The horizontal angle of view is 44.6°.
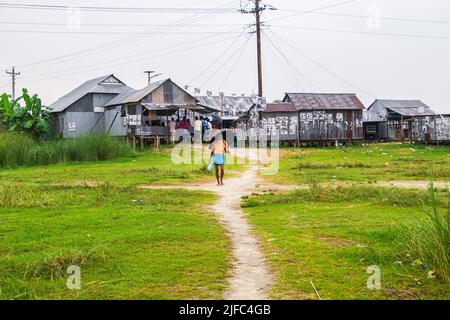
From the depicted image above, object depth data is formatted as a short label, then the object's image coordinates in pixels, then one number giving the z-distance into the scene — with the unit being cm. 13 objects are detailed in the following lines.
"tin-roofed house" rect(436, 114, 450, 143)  3791
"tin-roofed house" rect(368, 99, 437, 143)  3944
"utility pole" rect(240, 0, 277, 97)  3353
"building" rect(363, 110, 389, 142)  4881
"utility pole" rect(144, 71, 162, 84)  5582
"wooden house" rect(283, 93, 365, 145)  4125
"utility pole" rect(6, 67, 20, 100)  5778
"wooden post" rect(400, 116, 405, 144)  4374
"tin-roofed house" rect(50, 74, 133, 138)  4378
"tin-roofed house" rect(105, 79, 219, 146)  3816
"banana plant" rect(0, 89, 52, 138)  3741
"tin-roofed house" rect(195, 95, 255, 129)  4538
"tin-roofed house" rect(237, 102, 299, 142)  4069
